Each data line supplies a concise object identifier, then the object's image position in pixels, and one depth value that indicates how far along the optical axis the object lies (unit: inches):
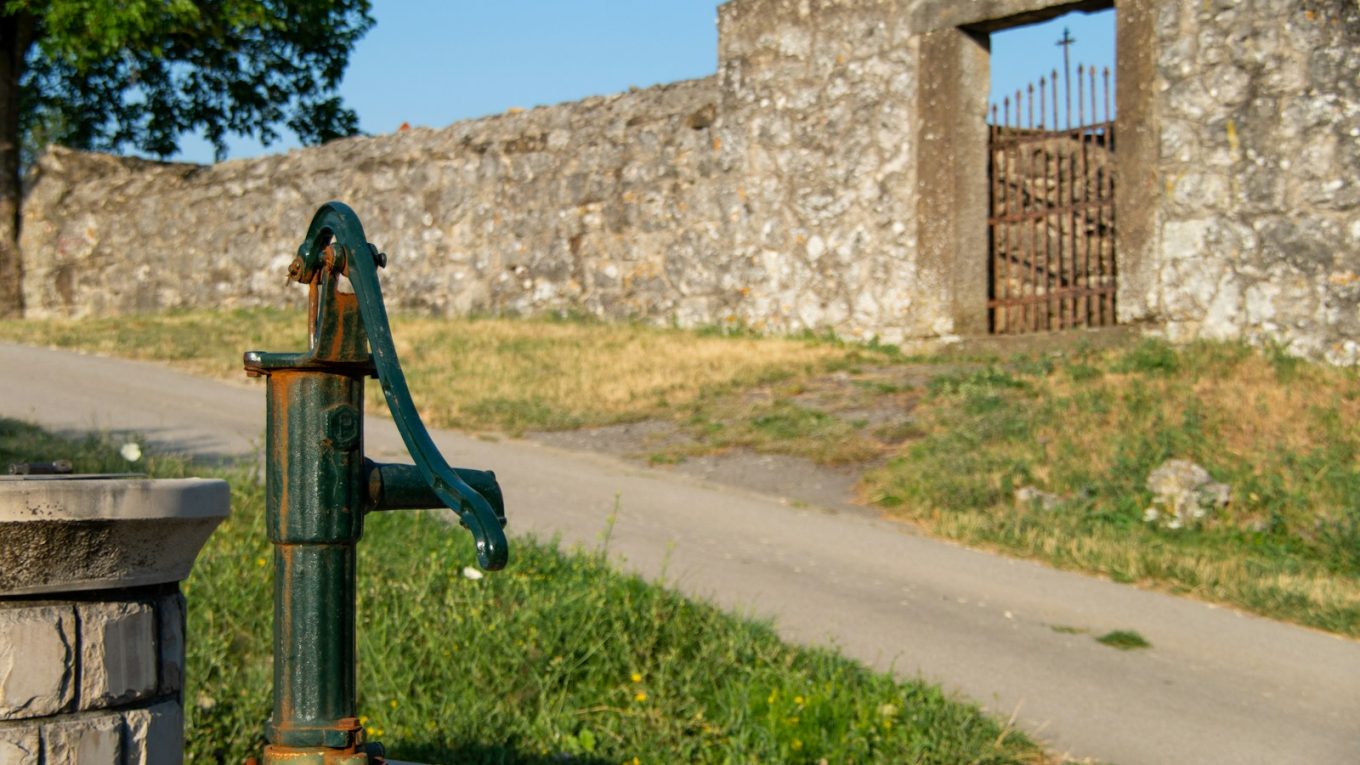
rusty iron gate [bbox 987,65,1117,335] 391.2
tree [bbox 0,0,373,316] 653.9
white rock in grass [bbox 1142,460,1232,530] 264.7
